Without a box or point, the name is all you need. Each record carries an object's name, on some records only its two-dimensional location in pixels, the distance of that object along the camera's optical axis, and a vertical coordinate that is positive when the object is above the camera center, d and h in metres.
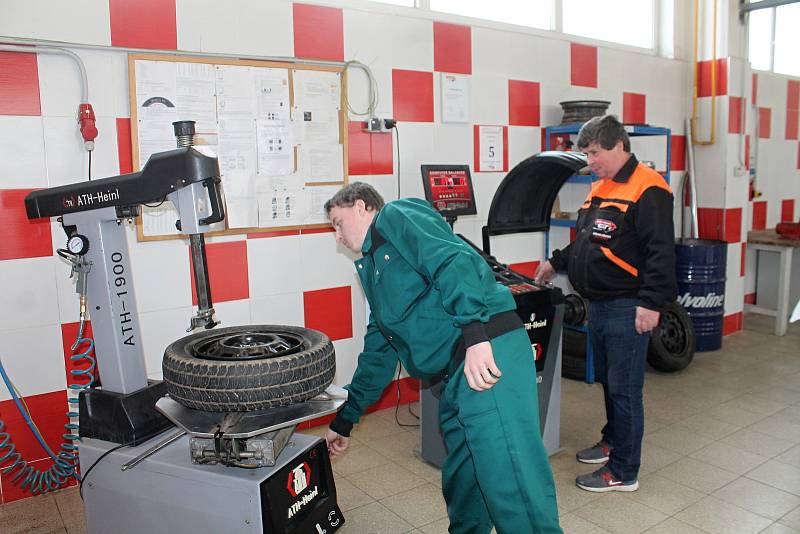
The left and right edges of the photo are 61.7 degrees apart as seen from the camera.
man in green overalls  1.94 -0.48
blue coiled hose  3.00 -1.20
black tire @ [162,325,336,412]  1.96 -0.54
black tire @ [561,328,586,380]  4.75 -1.23
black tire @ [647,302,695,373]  4.84 -1.20
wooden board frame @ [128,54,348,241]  3.23 +0.53
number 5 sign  4.56 +0.25
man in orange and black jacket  2.98 -0.42
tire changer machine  2.08 -0.77
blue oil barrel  5.33 -0.87
